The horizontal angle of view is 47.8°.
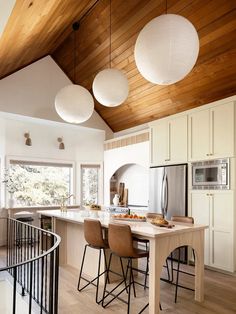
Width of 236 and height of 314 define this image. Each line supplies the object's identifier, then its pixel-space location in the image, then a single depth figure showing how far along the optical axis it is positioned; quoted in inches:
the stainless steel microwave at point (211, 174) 164.7
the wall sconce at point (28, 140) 250.6
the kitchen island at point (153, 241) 103.6
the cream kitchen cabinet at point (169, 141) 191.6
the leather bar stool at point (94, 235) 126.3
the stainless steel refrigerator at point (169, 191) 187.8
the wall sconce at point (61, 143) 270.7
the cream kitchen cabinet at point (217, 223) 159.3
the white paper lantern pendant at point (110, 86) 120.4
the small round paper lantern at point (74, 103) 134.6
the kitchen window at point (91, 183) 286.7
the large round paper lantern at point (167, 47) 82.0
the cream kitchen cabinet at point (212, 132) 163.2
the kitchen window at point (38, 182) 249.4
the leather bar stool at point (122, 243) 110.3
